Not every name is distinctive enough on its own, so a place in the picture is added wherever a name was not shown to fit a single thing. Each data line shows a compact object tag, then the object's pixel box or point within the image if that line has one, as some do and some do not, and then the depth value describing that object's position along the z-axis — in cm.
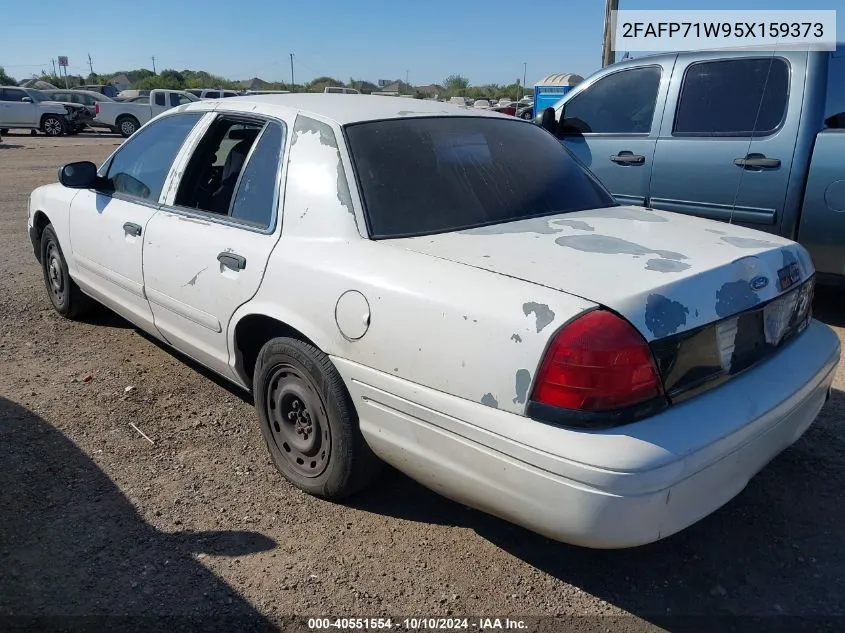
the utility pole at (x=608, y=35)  1023
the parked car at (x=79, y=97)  2731
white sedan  207
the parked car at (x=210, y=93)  2544
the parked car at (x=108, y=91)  3563
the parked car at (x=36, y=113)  2419
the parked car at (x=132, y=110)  2652
